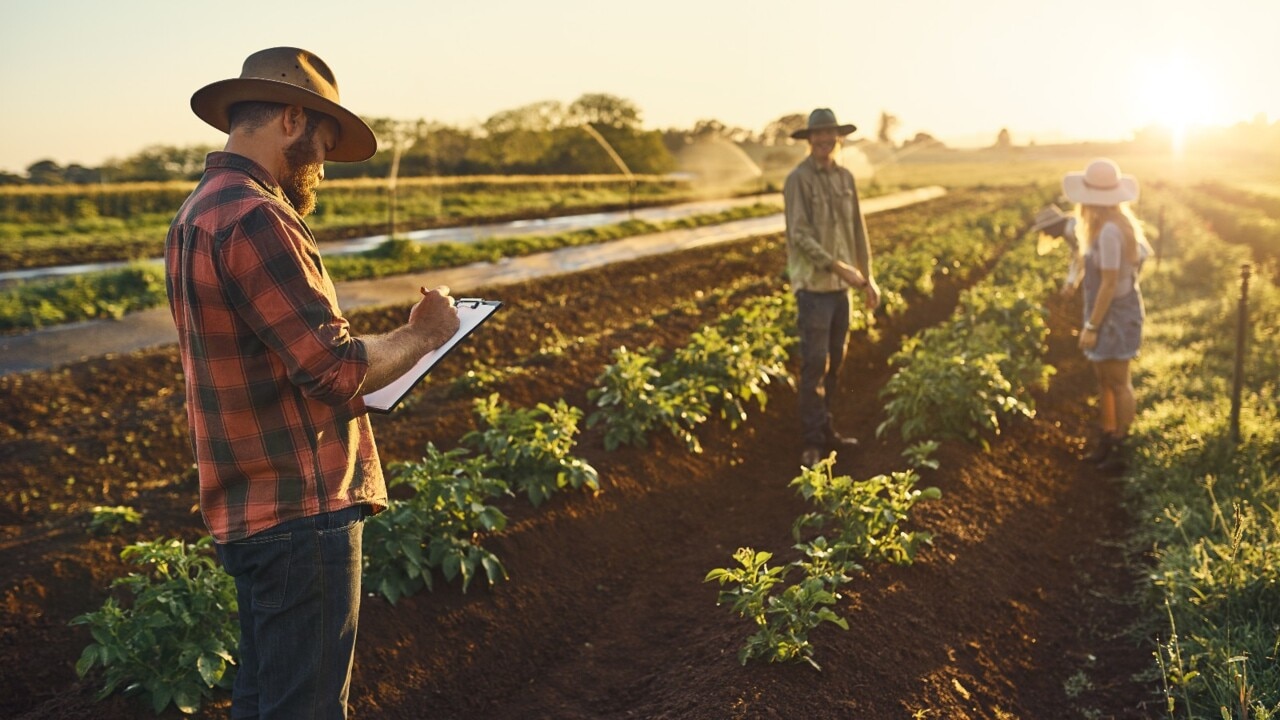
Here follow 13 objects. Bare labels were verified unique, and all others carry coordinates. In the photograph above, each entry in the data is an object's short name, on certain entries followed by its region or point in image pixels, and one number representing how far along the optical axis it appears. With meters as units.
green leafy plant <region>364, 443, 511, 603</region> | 4.08
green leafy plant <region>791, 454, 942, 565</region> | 4.19
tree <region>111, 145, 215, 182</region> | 33.44
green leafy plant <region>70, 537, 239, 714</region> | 3.29
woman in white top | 5.84
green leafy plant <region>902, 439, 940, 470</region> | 5.06
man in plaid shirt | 2.13
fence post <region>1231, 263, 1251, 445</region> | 5.87
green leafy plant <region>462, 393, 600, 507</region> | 4.97
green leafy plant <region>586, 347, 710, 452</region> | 5.83
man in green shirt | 5.79
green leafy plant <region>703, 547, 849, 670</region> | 3.43
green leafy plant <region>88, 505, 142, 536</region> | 5.01
